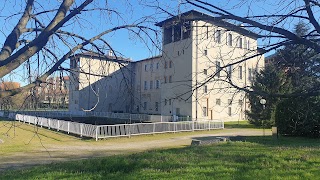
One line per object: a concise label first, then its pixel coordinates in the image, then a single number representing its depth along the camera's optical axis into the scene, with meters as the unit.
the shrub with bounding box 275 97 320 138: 17.69
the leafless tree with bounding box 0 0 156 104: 3.33
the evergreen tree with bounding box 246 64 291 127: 27.76
